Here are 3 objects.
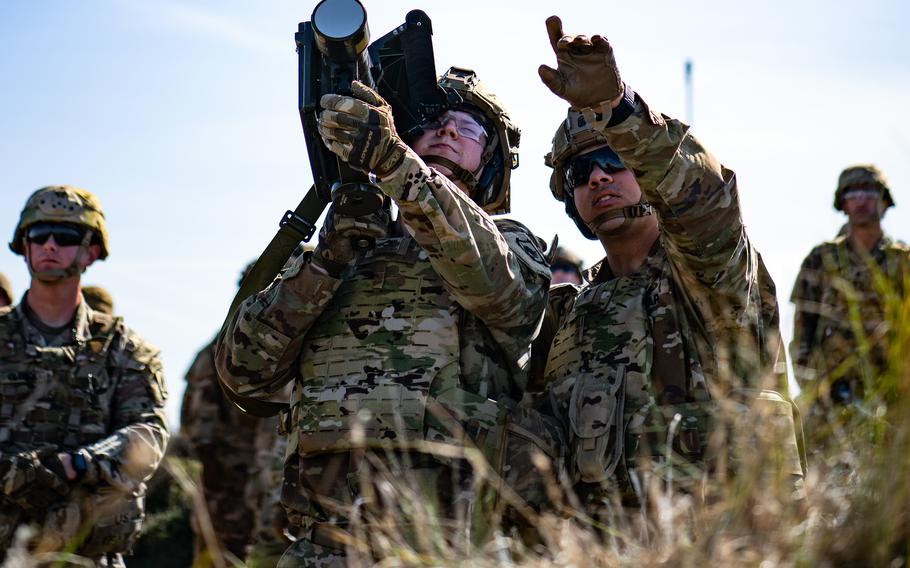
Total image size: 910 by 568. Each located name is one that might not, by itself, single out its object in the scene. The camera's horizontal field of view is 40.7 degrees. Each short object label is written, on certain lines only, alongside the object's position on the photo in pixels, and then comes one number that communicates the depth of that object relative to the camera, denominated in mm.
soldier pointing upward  3635
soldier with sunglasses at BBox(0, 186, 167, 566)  6184
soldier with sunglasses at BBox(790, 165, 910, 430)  8758
